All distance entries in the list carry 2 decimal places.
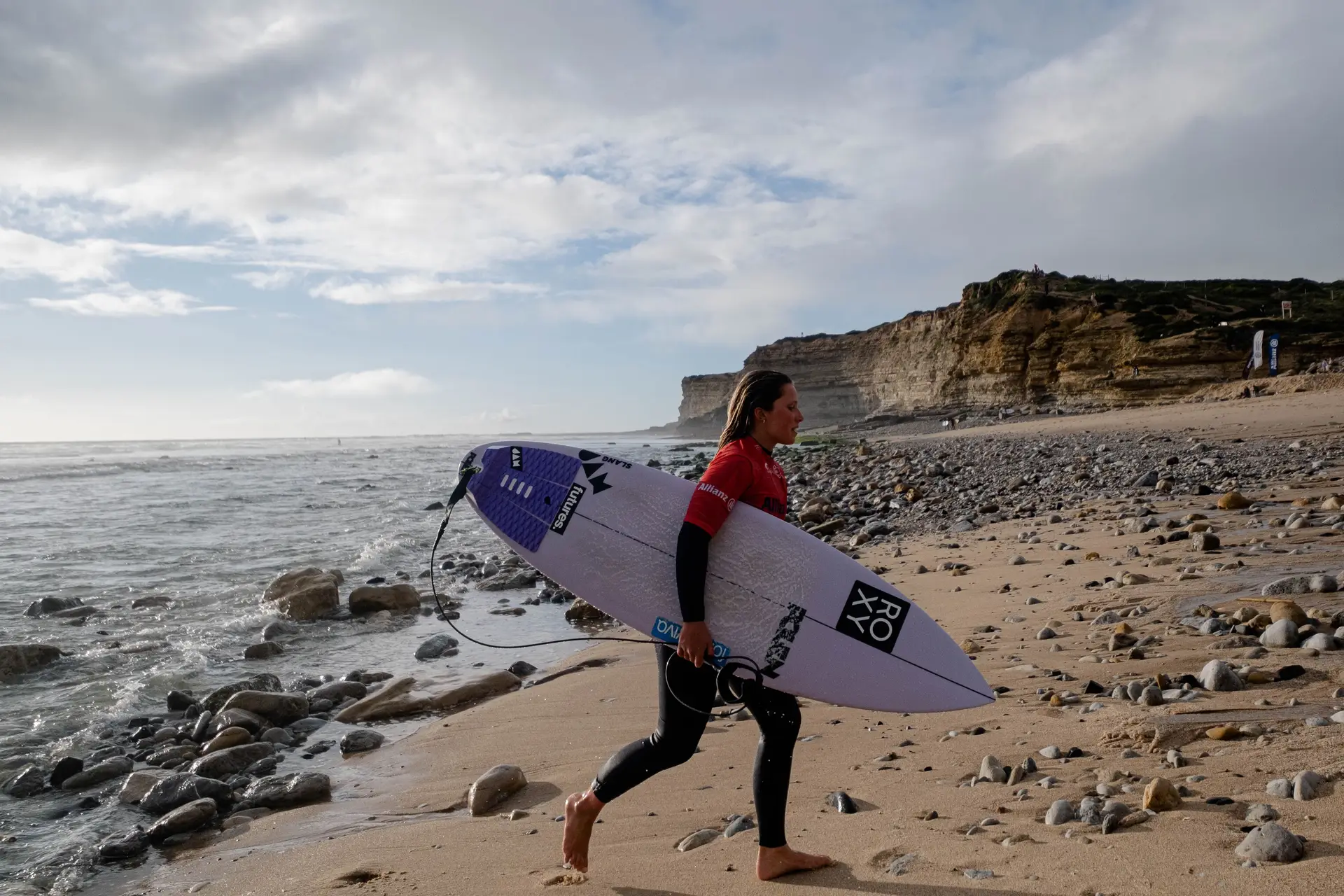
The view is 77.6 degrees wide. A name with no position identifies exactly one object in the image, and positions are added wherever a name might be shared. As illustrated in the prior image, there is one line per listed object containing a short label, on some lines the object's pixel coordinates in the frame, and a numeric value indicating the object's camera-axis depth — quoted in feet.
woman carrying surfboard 8.66
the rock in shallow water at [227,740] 15.83
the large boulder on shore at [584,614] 26.30
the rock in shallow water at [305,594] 27.48
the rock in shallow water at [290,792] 13.41
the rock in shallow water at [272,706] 17.53
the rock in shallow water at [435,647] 22.76
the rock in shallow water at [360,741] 15.96
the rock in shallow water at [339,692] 19.07
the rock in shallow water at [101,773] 14.49
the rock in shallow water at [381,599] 28.19
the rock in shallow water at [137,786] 13.85
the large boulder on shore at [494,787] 12.44
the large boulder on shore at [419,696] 17.97
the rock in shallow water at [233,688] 18.39
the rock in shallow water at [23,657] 21.06
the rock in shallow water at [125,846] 11.89
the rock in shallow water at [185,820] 12.38
